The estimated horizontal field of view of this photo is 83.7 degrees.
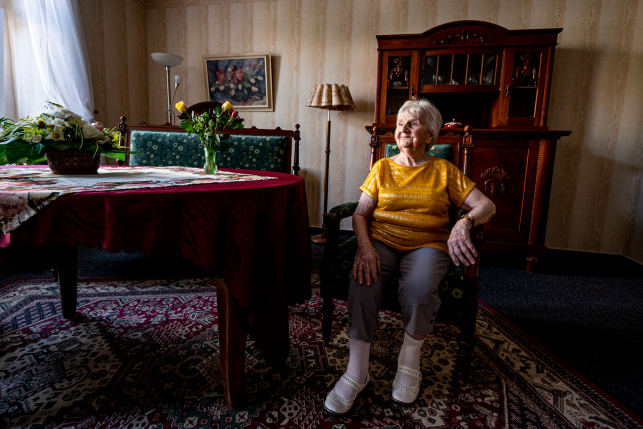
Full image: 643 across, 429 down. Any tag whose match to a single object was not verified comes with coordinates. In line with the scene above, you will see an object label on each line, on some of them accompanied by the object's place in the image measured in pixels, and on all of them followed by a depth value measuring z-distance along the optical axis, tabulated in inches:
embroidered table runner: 36.3
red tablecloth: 37.3
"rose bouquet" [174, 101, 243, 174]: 65.0
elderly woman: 50.4
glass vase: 66.4
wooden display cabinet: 114.9
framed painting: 164.2
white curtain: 119.0
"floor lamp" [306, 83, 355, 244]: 140.8
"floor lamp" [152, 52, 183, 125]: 141.7
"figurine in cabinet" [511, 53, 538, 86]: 125.0
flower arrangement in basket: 52.7
